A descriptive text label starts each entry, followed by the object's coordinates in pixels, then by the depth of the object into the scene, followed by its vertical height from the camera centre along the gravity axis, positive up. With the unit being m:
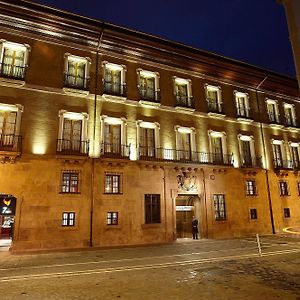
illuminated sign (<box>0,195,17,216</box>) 17.64 +0.88
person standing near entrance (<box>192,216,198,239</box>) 20.73 -0.97
